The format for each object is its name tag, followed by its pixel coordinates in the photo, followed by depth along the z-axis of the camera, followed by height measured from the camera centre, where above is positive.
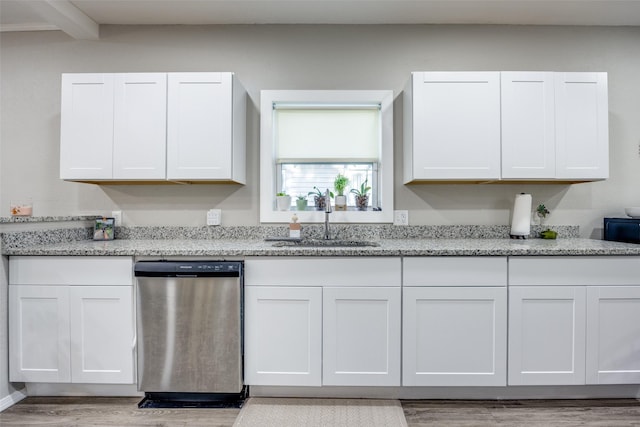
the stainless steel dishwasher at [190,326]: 1.96 -0.61
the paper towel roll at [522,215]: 2.45 +0.01
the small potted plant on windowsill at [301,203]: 2.66 +0.10
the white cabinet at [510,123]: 2.28 +0.61
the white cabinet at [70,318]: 2.01 -0.59
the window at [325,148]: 2.62 +0.52
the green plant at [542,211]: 2.57 +0.05
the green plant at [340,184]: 2.66 +0.24
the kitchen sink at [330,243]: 2.45 -0.19
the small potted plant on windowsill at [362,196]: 2.67 +0.15
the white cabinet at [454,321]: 2.01 -0.59
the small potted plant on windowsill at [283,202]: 2.64 +0.10
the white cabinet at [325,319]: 2.01 -0.59
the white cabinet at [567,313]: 2.00 -0.54
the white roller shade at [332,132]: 2.71 +0.64
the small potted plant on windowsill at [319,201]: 2.66 +0.11
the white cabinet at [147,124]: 2.29 +0.59
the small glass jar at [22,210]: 2.38 +0.03
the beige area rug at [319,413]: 1.87 -1.08
